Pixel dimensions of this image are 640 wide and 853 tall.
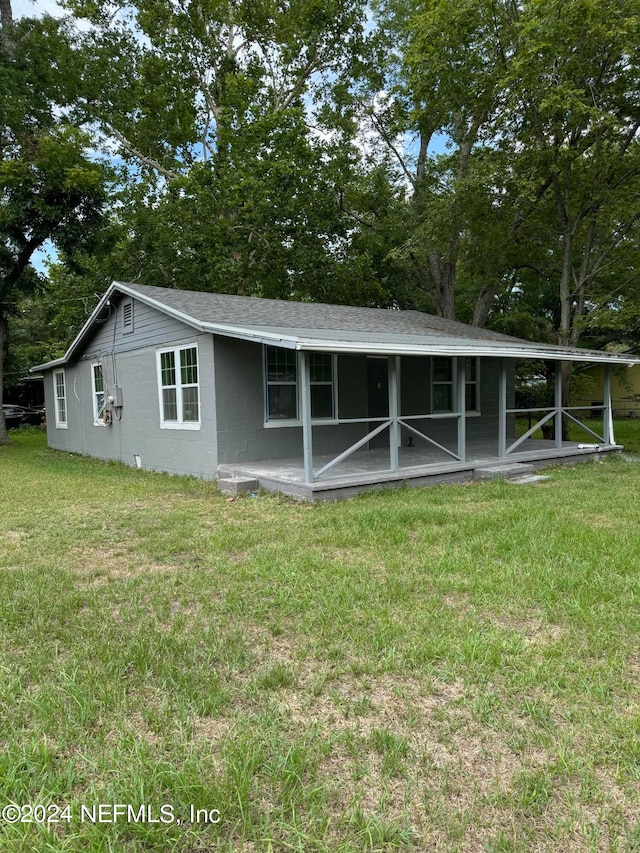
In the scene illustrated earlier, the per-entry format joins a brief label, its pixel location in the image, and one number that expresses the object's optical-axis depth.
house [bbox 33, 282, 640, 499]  8.22
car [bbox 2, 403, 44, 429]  26.23
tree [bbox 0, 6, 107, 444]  15.66
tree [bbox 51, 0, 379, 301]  19.23
